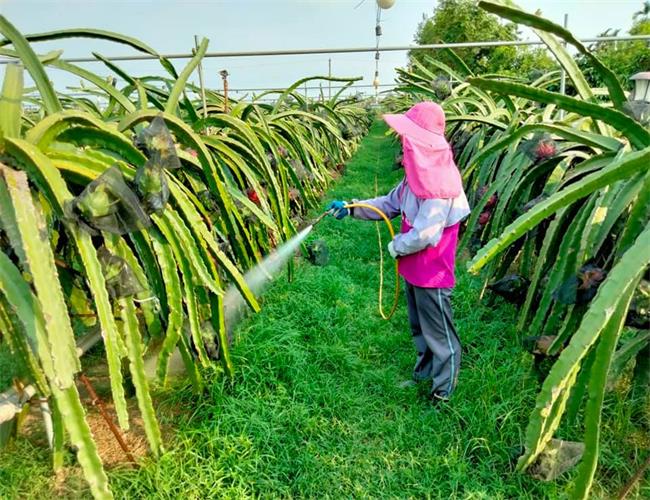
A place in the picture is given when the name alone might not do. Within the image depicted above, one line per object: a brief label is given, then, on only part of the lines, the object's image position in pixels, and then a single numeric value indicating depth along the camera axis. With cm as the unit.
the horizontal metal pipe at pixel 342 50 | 283
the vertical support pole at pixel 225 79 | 284
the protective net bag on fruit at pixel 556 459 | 137
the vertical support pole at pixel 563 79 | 261
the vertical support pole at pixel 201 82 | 251
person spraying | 178
